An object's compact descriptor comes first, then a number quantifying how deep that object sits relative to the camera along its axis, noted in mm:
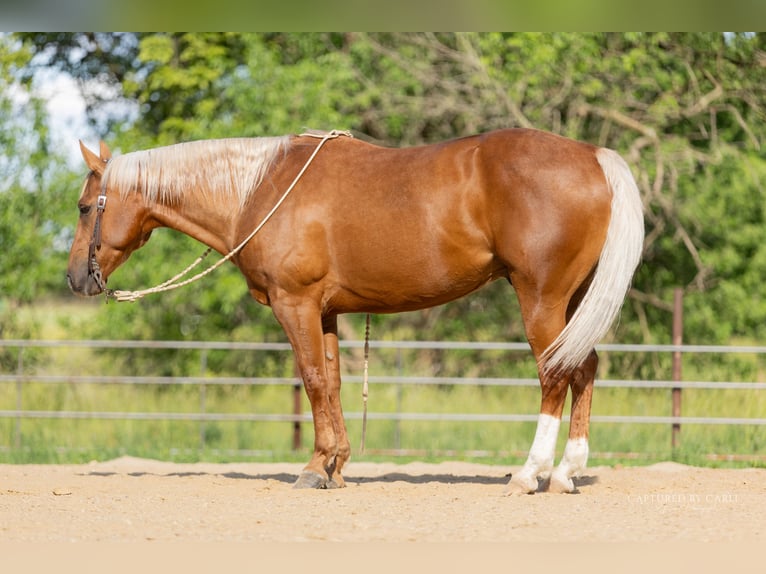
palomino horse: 11406
